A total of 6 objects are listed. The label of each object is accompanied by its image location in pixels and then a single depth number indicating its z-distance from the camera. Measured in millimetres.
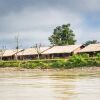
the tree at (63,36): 105688
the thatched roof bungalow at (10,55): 97525
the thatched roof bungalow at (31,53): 92188
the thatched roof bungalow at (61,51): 84562
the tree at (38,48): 90838
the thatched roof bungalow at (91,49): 79125
